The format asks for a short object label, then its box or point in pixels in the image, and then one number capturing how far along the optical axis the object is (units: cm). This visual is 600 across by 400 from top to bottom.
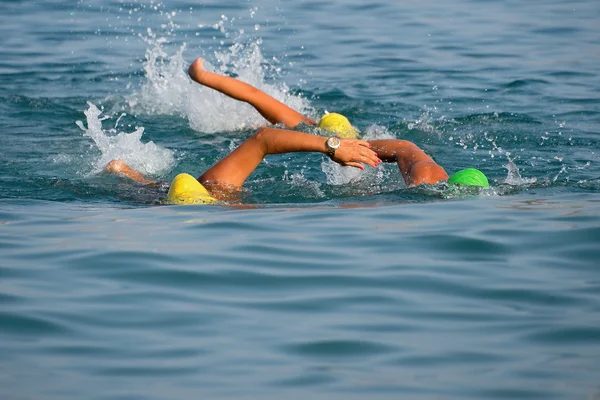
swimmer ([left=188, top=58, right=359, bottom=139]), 1836
